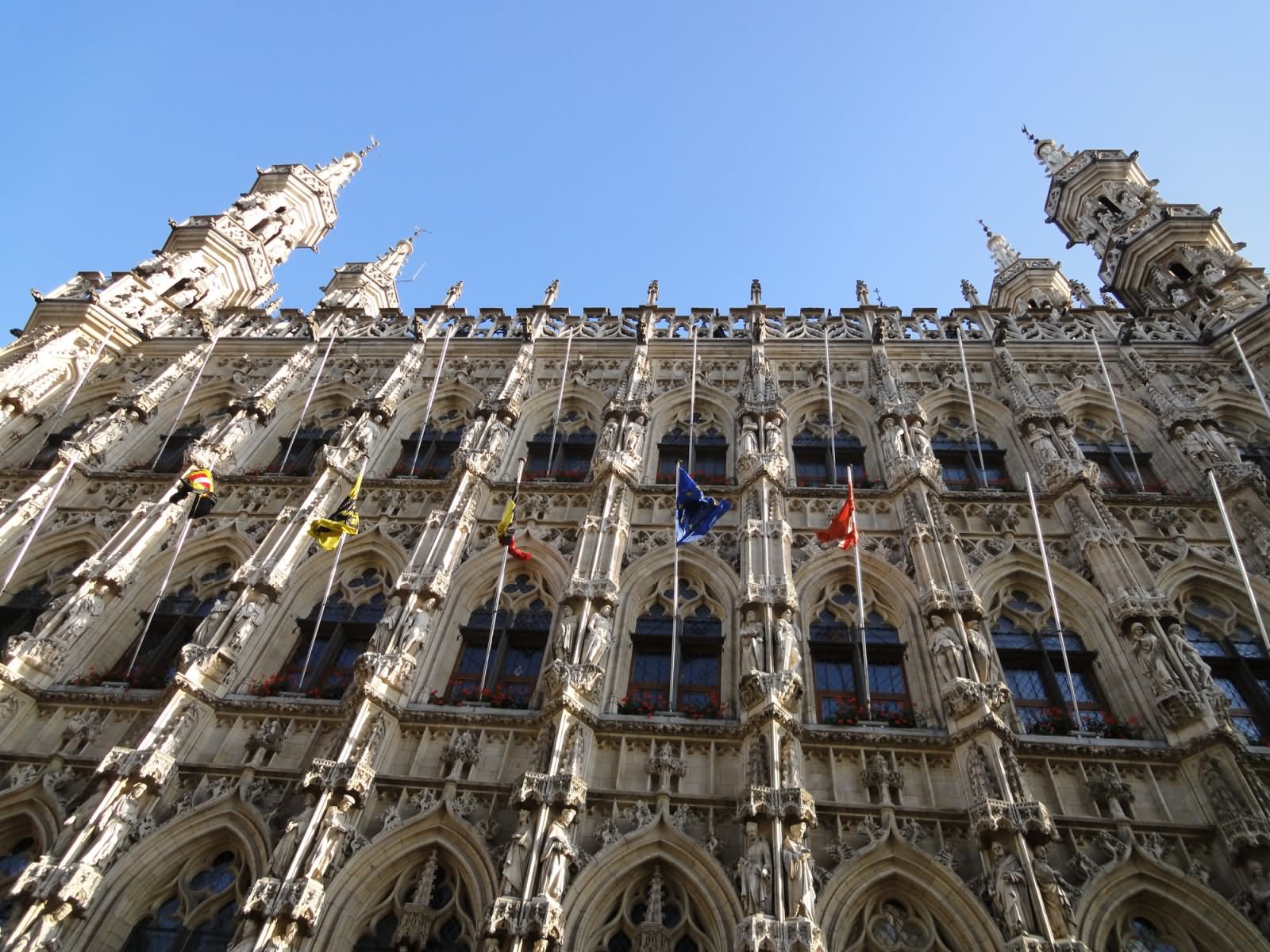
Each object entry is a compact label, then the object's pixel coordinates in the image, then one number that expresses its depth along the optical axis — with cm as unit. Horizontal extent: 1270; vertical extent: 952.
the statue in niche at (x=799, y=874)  917
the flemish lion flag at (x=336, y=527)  1404
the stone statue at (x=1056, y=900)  895
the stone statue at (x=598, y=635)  1221
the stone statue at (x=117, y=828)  1025
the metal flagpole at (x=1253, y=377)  1703
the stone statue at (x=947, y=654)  1171
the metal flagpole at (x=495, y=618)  1280
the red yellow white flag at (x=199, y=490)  1484
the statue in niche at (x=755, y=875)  923
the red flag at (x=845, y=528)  1352
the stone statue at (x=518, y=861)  957
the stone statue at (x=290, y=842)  991
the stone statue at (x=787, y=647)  1190
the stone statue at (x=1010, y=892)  898
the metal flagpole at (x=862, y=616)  1212
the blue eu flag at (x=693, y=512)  1354
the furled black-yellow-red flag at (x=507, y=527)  1402
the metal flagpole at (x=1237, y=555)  1179
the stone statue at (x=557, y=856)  955
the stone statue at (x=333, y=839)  994
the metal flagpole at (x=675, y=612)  1253
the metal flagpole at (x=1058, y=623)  1187
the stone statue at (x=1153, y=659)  1145
